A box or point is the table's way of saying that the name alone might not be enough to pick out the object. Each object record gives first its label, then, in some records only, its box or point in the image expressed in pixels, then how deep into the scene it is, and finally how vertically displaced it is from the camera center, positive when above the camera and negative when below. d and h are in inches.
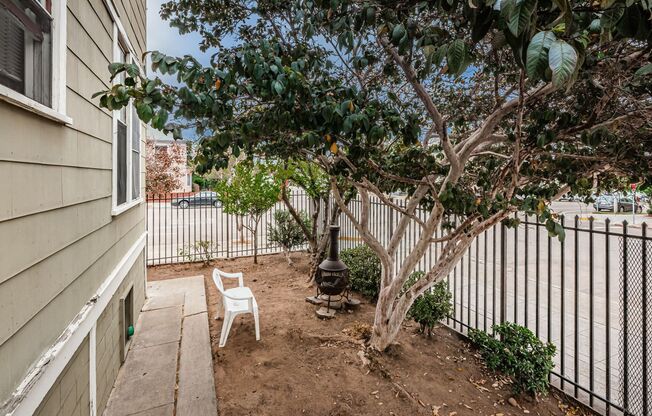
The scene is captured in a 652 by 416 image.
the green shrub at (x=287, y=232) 343.0 -28.9
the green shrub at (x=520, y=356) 135.7 -63.6
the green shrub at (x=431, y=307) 176.1 -53.7
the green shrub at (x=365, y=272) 235.9 -48.4
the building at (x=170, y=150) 541.3 +85.4
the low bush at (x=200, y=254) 340.3 -53.0
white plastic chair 168.7 -52.9
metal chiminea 208.2 -46.2
